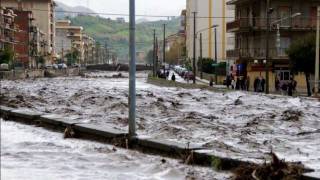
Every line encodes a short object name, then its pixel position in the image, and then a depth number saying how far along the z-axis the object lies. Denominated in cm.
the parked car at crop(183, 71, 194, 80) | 8762
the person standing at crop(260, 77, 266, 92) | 5847
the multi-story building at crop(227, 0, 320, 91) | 7131
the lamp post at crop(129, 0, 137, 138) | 1349
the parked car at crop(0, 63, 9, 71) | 8660
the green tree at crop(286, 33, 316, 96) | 5872
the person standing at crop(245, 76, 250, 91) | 6058
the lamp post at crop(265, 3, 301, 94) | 6849
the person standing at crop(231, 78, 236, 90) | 6436
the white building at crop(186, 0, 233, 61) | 12438
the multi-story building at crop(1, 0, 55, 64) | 18012
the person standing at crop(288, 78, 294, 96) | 5058
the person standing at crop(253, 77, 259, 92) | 5769
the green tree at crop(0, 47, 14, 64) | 10306
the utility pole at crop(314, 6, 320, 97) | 4805
